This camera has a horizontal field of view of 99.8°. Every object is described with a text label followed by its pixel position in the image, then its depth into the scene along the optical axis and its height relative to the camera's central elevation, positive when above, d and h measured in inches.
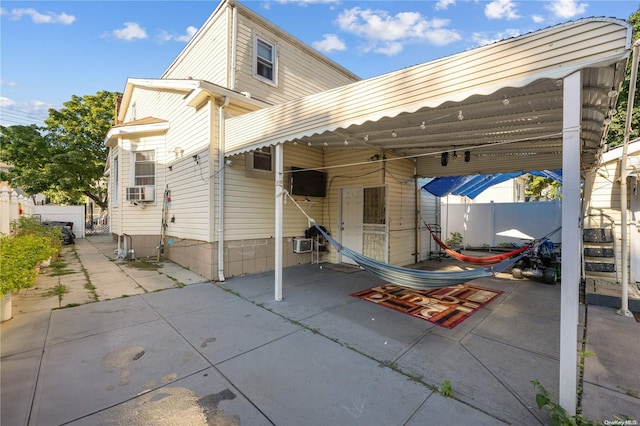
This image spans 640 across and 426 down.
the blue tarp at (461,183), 302.8 +35.8
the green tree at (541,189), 587.7 +55.8
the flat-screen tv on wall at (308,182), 267.9 +30.9
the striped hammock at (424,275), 123.0 -30.5
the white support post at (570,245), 77.6 -9.4
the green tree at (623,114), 387.5 +142.6
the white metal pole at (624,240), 130.8 -14.9
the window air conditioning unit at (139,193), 313.1 +21.4
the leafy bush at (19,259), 119.0 -24.8
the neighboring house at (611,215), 194.9 -1.4
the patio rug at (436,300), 153.3 -58.6
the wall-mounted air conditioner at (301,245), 277.4 -34.0
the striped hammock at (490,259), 190.5 -34.0
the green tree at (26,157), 601.3 +124.8
